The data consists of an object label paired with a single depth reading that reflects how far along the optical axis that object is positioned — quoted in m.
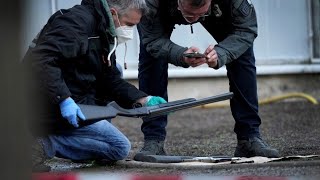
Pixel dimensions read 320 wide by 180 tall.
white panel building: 15.31
